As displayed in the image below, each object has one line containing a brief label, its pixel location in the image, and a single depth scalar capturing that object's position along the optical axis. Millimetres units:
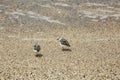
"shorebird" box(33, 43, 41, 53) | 25844
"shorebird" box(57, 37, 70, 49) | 27939
